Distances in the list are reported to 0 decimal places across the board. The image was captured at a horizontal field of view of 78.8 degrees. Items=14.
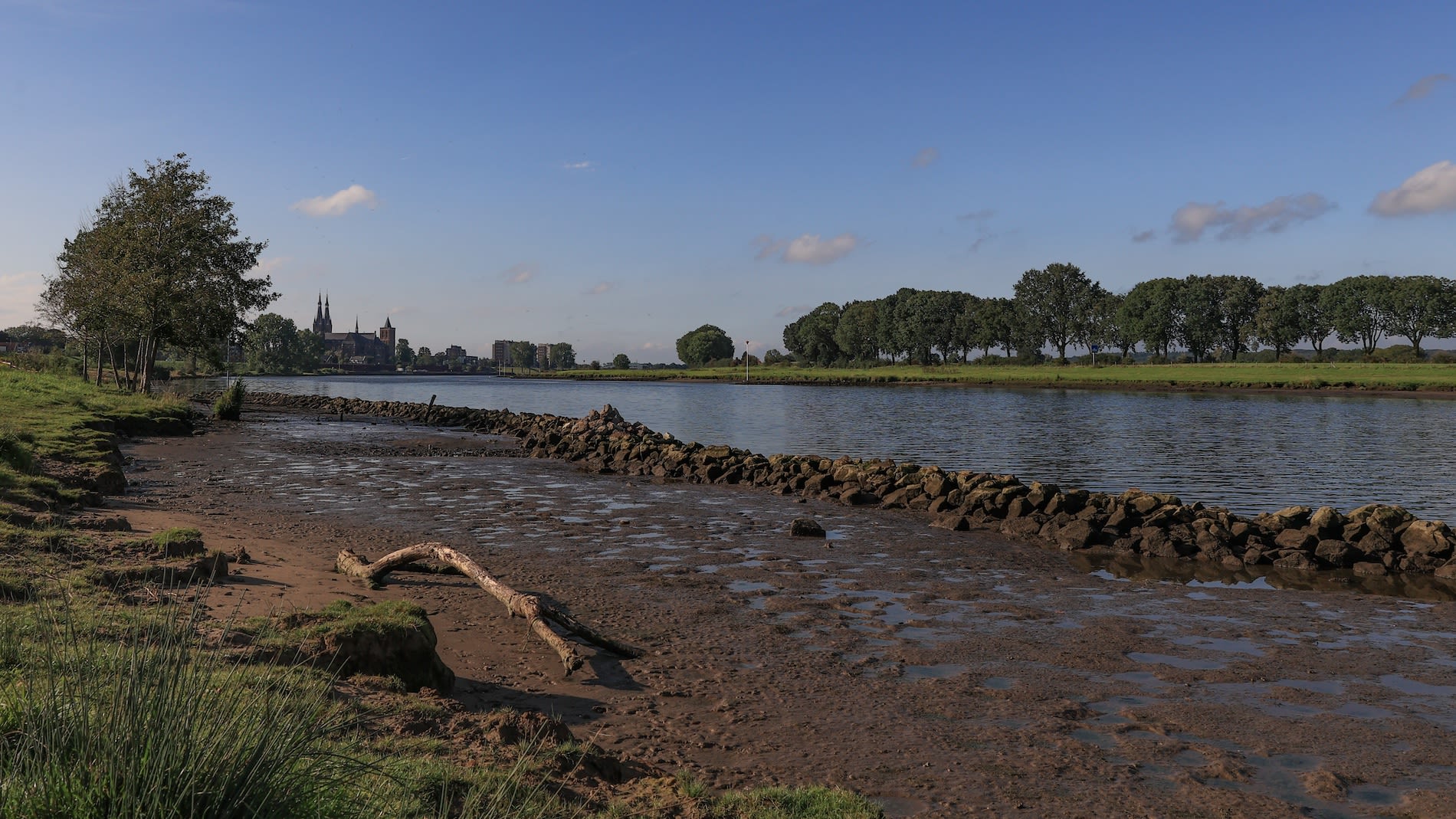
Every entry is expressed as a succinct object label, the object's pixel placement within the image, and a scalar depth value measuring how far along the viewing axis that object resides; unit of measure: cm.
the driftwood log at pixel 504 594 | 1048
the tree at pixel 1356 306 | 12900
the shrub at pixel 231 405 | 5469
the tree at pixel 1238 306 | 14025
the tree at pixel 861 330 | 19525
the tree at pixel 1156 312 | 14325
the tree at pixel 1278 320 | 13500
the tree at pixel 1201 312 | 14125
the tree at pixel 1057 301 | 15750
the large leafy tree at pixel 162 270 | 5088
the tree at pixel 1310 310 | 13475
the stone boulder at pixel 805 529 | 1975
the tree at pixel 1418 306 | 12271
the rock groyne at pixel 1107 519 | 1691
